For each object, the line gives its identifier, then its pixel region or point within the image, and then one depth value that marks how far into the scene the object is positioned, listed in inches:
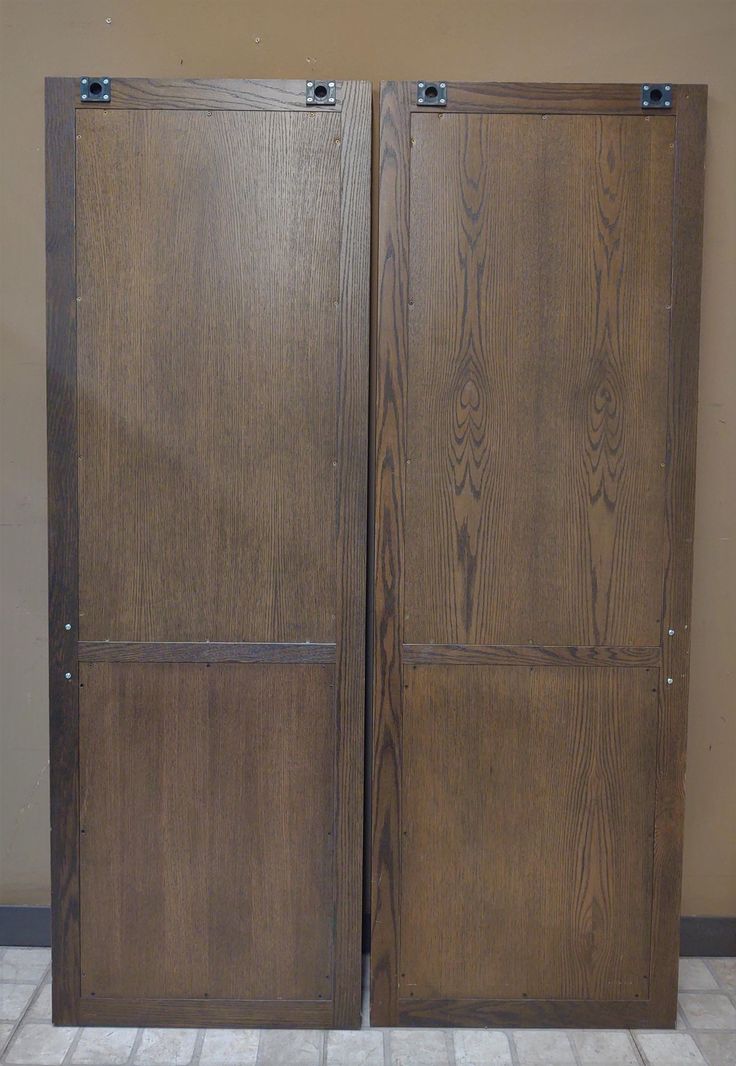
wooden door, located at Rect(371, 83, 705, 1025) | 76.3
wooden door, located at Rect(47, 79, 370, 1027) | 76.0
